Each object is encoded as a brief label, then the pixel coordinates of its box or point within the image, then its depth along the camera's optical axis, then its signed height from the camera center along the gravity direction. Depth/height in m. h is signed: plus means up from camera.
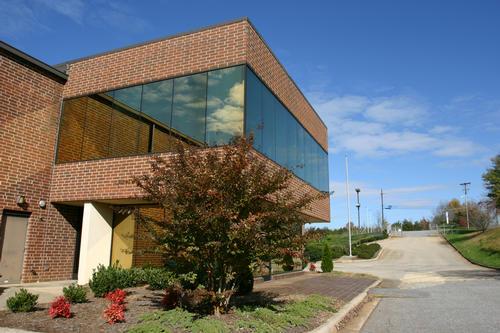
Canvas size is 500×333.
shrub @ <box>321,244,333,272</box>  22.47 -0.77
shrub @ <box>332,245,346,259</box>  43.27 -0.31
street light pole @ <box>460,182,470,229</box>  73.74 +7.64
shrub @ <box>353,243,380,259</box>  42.03 -0.21
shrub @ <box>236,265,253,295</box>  11.32 -1.03
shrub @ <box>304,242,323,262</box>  32.41 -0.27
